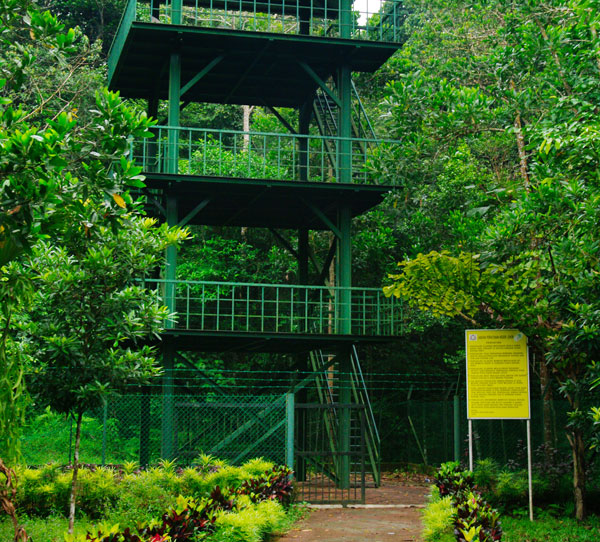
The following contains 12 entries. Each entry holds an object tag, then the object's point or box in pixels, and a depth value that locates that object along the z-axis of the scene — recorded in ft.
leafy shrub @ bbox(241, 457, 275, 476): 49.85
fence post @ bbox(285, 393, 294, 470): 52.60
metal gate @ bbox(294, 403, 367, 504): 55.31
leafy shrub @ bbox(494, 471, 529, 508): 48.88
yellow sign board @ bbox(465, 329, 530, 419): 48.34
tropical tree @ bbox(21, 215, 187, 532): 38.47
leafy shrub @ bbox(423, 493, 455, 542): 36.73
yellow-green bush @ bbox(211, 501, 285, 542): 33.63
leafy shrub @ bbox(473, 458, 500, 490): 50.11
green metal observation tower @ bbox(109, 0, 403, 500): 61.67
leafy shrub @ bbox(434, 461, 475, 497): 44.98
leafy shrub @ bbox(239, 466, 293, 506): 43.86
